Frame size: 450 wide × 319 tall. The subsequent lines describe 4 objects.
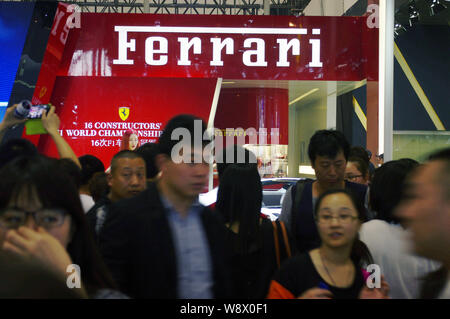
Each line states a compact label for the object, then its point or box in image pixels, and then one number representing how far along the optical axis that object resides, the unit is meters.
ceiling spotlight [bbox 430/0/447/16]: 8.12
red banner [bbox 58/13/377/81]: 7.57
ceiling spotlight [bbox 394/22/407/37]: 8.65
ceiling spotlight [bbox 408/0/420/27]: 8.37
